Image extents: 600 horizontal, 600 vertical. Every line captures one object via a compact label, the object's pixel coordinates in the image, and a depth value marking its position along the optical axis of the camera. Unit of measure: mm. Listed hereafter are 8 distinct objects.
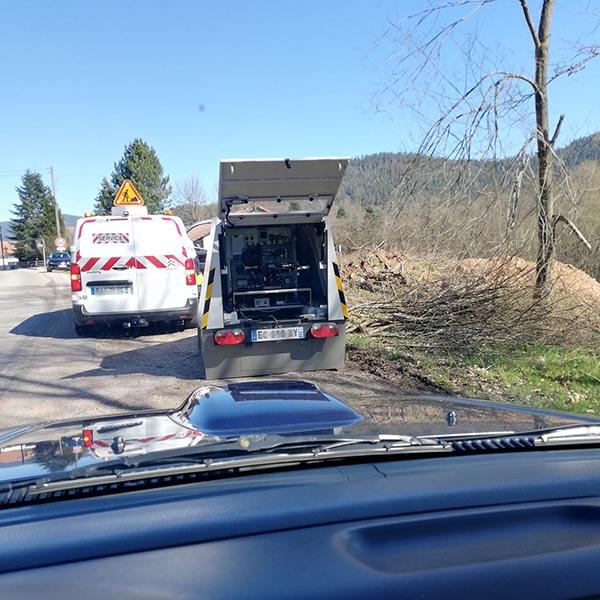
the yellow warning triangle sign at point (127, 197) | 13961
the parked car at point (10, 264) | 79062
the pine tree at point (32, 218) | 81750
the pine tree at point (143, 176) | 57750
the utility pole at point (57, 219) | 67444
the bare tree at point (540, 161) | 9461
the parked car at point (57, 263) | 52594
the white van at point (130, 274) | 11297
